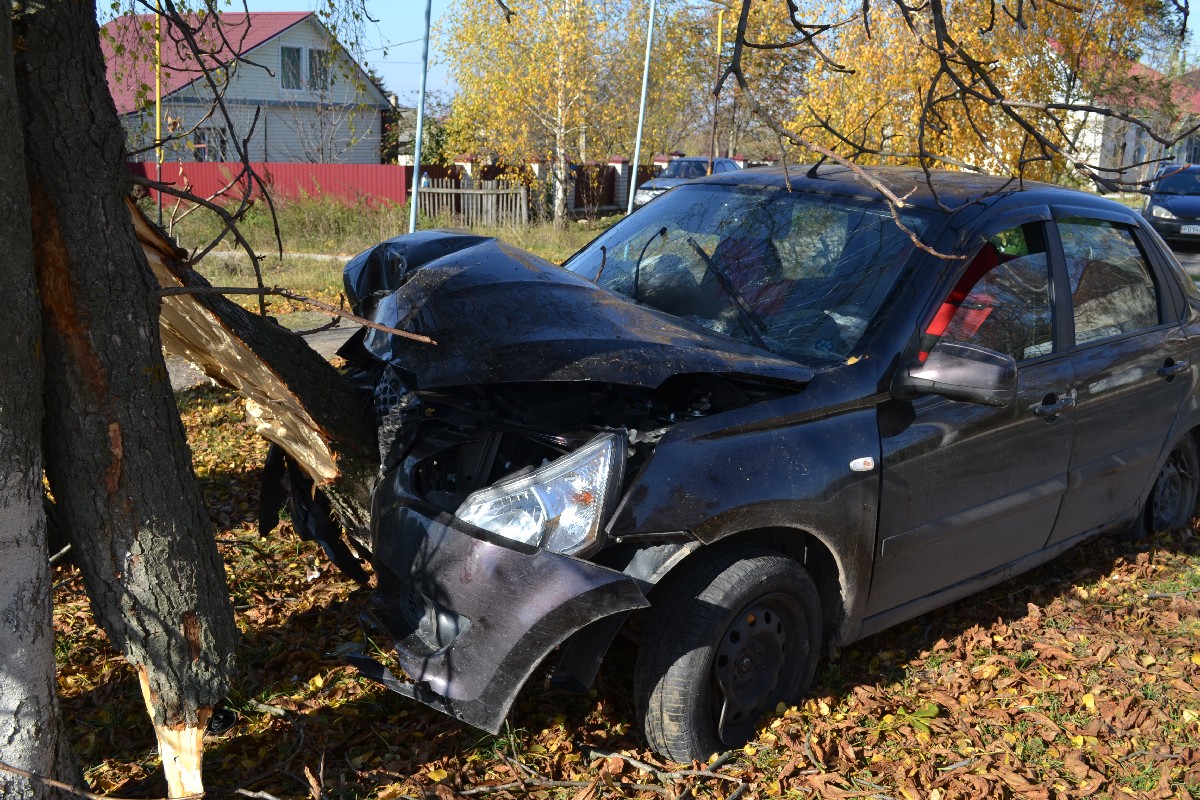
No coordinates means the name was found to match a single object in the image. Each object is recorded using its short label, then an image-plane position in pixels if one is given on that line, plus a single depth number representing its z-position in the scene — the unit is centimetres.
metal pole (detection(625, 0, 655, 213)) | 1418
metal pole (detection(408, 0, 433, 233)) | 1096
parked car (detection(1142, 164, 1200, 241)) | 1961
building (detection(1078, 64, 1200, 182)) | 2728
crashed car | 288
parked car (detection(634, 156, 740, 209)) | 2345
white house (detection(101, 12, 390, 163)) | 2845
